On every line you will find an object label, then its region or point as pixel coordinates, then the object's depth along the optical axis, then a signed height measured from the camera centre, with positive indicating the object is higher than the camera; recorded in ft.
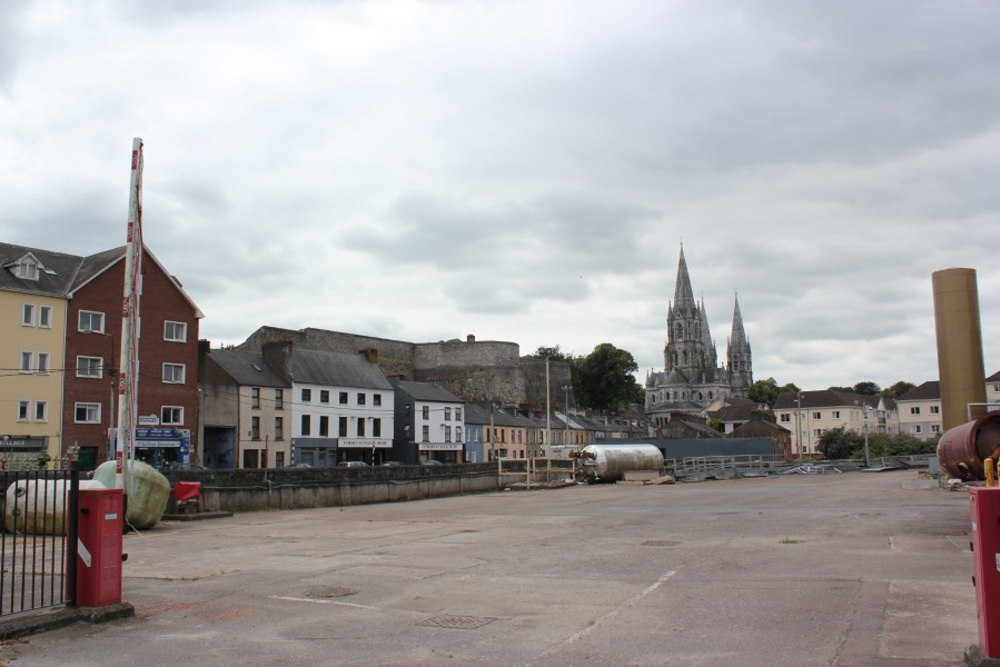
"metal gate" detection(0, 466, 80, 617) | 29.04 -5.74
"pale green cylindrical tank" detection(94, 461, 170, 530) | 64.18 -3.82
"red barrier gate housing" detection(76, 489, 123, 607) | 29.12 -3.61
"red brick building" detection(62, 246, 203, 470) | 151.53 +15.49
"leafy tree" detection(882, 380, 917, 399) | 618.03 +27.66
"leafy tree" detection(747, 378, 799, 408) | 607.78 +27.27
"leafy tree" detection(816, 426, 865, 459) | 272.51 -5.20
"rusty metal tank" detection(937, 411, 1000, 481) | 52.70 -1.32
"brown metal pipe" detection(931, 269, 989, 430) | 69.82 +6.93
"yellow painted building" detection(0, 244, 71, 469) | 142.51 +15.76
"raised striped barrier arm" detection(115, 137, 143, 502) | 53.16 +7.72
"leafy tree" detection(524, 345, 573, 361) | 472.44 +45.42
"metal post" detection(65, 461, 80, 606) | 29.07 -3.08
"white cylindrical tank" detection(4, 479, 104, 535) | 59.52 -4.60
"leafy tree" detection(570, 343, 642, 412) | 429.79 +27.48
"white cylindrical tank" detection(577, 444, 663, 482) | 152.66 -5.35
